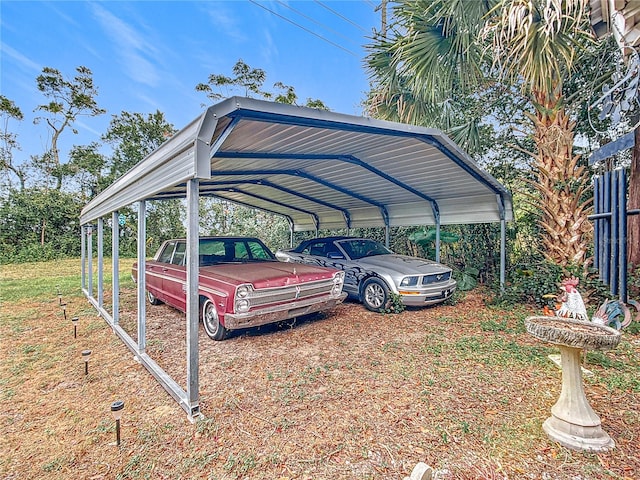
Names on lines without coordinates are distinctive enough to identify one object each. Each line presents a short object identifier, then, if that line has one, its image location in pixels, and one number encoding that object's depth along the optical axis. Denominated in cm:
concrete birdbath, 231
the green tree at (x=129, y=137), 1664
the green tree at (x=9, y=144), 1594
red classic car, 431
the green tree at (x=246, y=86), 1764
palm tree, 494
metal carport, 285
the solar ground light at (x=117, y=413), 246
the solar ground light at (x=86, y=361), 362
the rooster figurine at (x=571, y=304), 326
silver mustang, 613
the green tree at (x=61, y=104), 1680
